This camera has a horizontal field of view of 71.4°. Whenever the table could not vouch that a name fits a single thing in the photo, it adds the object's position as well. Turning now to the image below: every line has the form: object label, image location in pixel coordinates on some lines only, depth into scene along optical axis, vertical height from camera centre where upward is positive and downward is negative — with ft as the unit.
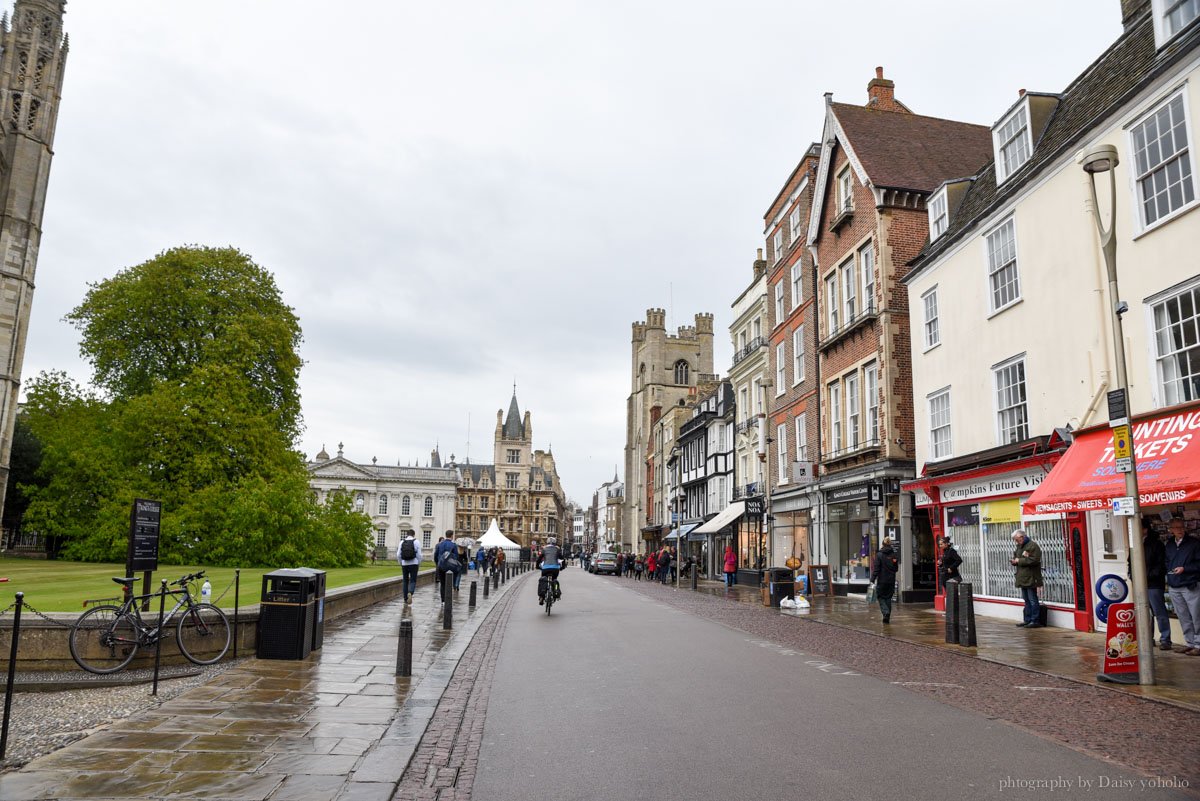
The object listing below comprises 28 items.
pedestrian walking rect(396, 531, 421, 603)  63.93 -2.28
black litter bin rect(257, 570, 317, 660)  32.76 -3.37
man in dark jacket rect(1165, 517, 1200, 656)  35.78 -2.11
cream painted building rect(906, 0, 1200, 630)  40.98 +13.59
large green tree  99.45 +13.33
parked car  191.42 -7.63
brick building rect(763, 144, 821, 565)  95.09 +20.00
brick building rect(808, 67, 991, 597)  73.46 +20.92
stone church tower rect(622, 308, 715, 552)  289.94 +53.85
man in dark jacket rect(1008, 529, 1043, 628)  48.93 -2.43
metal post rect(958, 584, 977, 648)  41.04 -4.34
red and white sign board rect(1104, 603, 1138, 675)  29.73 -3.97
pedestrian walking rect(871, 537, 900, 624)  53.52 -2.98
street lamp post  29.30 +1.50
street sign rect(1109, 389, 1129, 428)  30.63 +4.45
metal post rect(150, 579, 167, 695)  25.50 -4.02
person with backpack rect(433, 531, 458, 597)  63.49 -1.92
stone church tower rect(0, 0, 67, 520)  144.15 +67.28
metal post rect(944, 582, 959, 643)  42.39 -4.21
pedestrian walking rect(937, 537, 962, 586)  55.26 -2.14
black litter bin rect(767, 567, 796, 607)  70.18 -4.52
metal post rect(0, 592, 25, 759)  16.91 -3.38
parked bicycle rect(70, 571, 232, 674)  29.73 -3.71
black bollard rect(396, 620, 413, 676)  29.45 -4.25
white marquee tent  172.77 -2.07
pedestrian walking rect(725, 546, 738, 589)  111.75 -4.92
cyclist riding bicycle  60.80 -2.58
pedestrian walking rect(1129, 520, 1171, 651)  37.93 -2.45
